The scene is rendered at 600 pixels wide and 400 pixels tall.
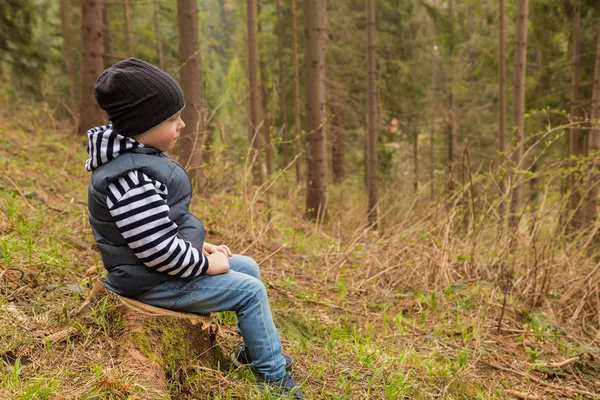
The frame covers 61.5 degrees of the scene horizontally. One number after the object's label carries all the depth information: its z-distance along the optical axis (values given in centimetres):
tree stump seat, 231
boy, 228
